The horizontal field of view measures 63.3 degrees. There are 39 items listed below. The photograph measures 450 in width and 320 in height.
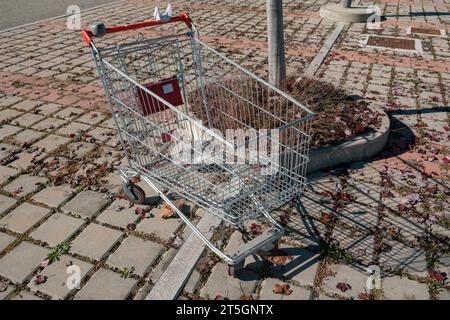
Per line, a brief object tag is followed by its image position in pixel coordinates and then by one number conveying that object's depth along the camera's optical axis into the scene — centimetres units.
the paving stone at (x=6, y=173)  491
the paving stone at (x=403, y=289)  330
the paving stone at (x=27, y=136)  571
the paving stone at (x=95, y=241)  381
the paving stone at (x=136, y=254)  365
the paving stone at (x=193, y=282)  341
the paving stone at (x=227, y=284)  336
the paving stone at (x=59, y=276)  341
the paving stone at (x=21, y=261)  356
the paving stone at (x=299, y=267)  349
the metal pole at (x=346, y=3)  1195
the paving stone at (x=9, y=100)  686
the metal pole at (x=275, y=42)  555
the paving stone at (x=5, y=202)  439
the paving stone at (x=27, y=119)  619
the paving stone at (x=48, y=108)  654
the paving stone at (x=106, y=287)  336
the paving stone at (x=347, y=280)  336
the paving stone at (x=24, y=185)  464
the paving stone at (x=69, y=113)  641
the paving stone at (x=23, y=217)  412
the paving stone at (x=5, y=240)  389
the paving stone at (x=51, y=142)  555
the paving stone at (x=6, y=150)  539
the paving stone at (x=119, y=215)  418
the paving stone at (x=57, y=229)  397
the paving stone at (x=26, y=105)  670
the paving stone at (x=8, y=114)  634
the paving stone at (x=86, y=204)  433
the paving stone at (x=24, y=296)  333
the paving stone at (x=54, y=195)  448
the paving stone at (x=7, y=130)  588
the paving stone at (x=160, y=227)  402
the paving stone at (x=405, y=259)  356
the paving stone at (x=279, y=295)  332
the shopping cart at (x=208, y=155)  333
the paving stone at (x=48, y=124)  604
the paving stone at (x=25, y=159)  514
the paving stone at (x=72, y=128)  593
